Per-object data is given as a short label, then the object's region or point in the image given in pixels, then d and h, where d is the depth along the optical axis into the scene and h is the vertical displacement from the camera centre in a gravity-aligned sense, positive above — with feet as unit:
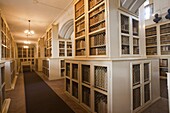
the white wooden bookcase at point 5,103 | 8.09 -3.88
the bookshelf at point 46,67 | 21.15 -2.12
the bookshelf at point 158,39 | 14.90 +2.20
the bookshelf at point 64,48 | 20.36 +1.41
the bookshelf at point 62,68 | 20.13 -2.22
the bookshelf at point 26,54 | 40.32 +0.73
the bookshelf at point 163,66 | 14.89 -1.54
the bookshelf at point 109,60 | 6.47 -0.34
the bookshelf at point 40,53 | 31.45 +0.79
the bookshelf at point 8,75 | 13.97 -2.42
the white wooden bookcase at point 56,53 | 19.34 +0.48
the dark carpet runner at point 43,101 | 8.27 -4.01
